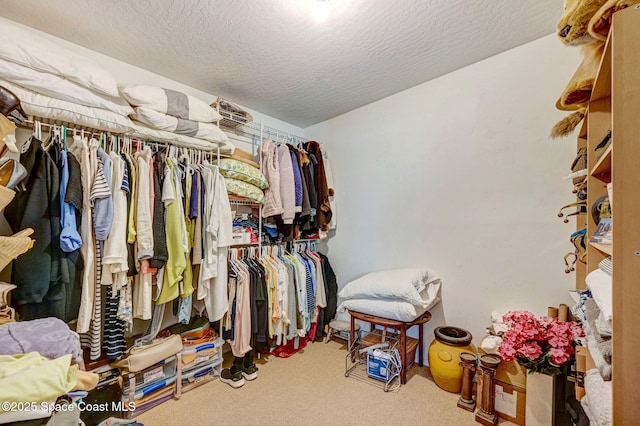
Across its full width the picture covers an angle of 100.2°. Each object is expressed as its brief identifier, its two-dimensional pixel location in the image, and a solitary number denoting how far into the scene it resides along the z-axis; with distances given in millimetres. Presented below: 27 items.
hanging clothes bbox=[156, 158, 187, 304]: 1828
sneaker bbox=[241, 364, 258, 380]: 2108
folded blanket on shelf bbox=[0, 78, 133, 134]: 1397
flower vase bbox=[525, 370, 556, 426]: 1397
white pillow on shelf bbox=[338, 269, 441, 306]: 1984
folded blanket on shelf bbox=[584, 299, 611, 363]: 807
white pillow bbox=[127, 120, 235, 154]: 1828
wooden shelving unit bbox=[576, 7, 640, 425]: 693
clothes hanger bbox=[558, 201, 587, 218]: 1354
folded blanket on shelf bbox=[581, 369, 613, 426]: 790
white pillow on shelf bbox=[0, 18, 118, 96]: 1316
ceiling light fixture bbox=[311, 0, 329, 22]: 1461
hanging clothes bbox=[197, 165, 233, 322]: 2025
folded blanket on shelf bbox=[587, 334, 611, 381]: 780
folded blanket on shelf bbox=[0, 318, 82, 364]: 919
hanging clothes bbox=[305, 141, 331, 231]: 2857
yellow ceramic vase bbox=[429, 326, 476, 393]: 1893
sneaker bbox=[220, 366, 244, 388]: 2029
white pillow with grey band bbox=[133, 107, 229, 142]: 1792
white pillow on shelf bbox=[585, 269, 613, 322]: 770
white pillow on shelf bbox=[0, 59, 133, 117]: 1333
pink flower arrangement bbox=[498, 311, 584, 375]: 1362
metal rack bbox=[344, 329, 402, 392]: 2037
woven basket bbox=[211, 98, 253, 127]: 2357
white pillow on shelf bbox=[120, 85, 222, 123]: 1752
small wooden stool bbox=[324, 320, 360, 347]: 2684
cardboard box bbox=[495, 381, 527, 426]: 1592
